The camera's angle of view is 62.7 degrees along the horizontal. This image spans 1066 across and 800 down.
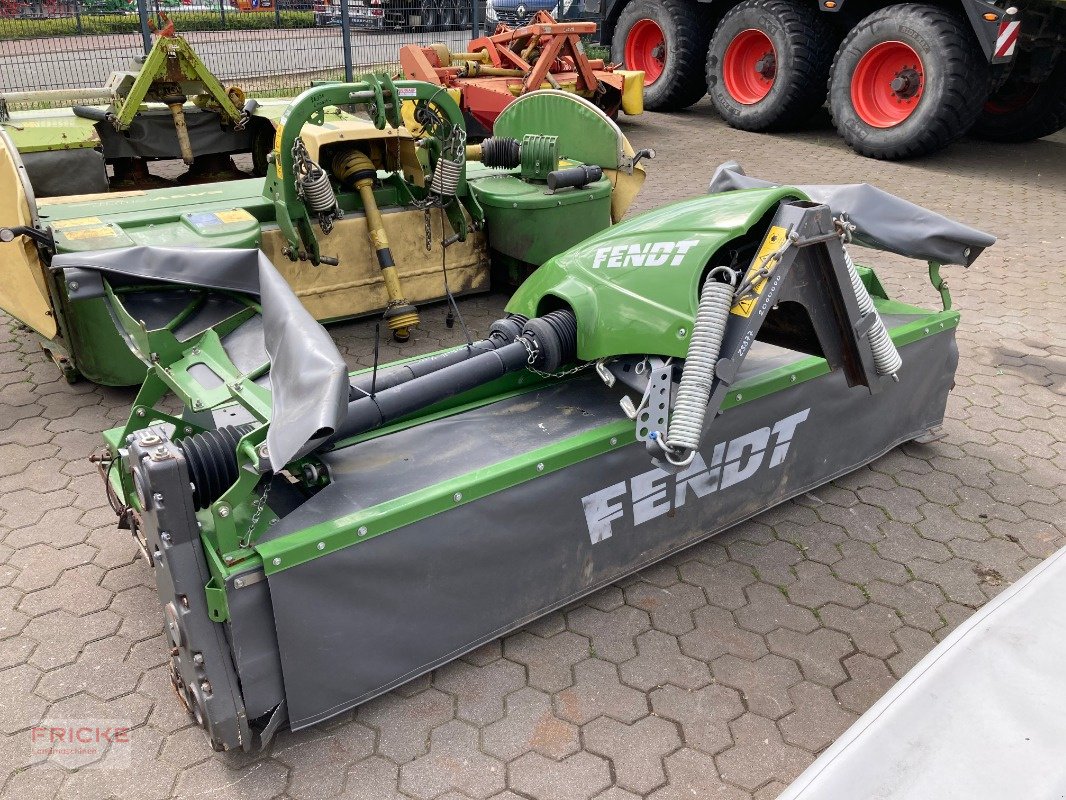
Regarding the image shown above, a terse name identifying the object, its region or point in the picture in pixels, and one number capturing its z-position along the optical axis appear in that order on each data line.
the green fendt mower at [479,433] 2.17
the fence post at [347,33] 10.27
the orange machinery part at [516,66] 8.09
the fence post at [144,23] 9.49
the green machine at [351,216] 3.82
